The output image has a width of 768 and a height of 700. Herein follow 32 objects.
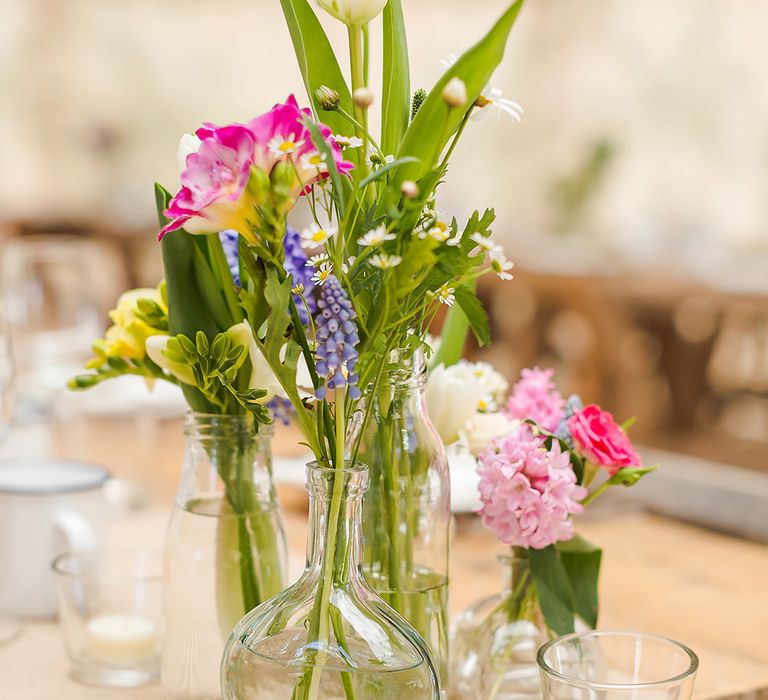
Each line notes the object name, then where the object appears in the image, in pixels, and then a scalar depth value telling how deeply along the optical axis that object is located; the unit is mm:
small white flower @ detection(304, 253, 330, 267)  953
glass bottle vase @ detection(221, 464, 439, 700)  961
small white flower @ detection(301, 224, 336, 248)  933
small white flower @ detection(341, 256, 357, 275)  960
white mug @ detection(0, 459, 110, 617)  1256
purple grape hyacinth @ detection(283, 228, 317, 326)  969
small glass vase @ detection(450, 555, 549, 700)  1109
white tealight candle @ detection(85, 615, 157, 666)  1160
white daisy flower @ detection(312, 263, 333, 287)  949
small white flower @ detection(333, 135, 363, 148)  955
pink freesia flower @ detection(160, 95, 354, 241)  931
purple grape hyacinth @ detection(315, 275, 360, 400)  935
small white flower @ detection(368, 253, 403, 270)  921
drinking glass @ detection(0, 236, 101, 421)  1709
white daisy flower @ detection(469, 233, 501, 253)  939
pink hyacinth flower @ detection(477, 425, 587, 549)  1051
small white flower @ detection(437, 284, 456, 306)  973
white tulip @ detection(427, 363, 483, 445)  1131
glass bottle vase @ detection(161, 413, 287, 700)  1075
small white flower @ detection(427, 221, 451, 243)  913
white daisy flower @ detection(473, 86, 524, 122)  983
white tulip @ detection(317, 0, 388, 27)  974
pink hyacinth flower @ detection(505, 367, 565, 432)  1136
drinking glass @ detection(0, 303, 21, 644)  1234
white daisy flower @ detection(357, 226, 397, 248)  921
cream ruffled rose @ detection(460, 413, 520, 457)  1128
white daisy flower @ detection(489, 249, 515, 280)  946
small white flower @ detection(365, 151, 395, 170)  978
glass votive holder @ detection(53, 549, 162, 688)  1158
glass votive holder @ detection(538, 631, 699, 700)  987
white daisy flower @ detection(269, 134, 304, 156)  931
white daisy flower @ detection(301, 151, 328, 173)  936
